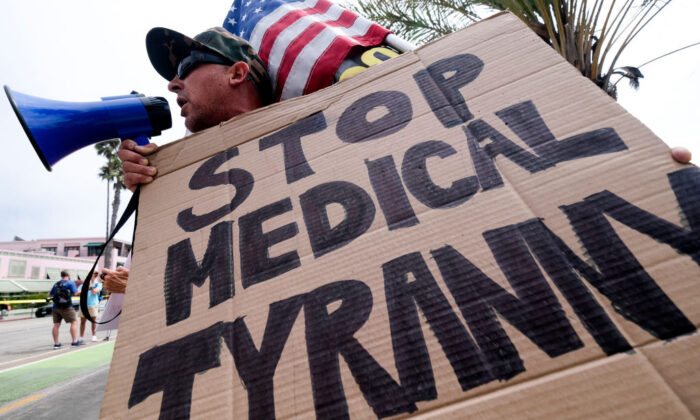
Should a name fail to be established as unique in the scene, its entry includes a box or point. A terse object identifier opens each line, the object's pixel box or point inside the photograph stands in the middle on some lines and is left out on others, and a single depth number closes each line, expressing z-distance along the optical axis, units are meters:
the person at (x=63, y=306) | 5.43
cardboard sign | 0.51
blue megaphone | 0.91
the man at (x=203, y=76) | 1.36
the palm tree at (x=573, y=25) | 2.95
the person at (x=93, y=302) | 6.02
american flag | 1.48
